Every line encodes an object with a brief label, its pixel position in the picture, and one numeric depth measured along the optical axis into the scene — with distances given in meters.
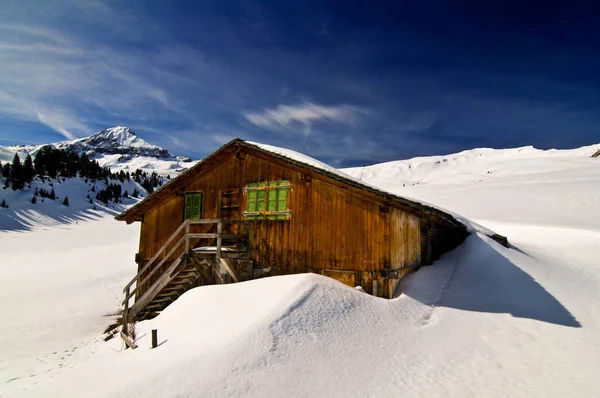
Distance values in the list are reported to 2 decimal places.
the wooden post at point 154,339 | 8.95
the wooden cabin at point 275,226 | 11.25
